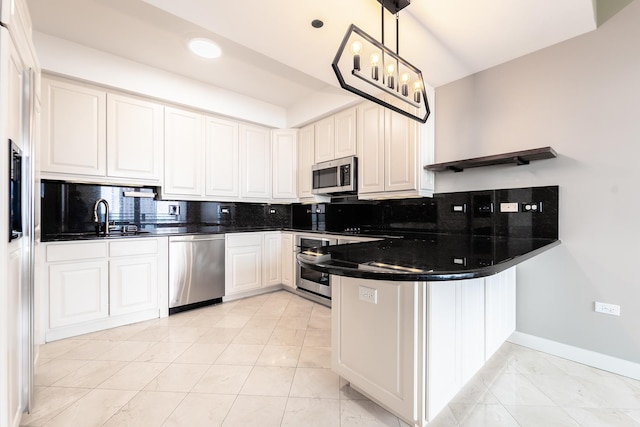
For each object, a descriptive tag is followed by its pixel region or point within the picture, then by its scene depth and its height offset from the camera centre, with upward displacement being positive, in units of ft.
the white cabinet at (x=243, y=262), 11.10 -2.11
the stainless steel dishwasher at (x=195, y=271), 9.72 -2.20
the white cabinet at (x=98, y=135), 8.21 +2.61
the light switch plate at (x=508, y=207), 7.54 +0.17
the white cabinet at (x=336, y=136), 10.83 +3.29
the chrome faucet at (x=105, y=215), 9.04 -0.06
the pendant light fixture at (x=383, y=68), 4.55 +2.83
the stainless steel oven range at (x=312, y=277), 10.59 -2.67
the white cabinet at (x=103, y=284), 7.67 -2.21
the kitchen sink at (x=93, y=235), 7.95 -0.69
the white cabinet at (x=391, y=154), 8.80 +2.06
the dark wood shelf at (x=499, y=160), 6.49 +1.42
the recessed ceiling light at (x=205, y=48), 8.08 +5.17
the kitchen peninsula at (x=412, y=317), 3.66 -1.78
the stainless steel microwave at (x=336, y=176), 10.62 +1.55
